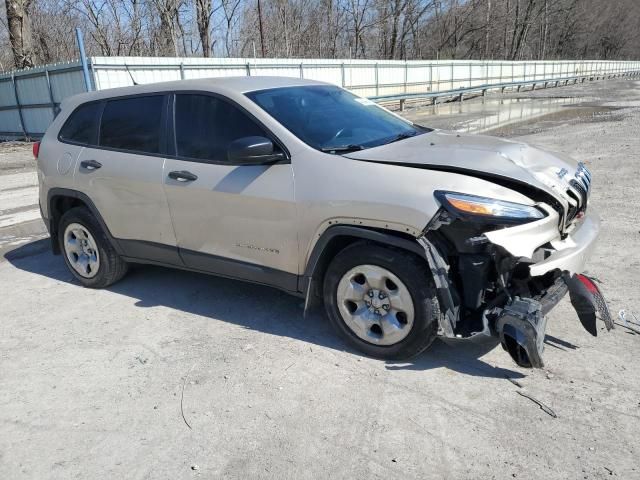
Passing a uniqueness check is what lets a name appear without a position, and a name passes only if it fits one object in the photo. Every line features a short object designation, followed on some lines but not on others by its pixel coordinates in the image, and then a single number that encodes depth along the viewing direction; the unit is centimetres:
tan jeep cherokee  308
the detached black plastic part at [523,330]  296
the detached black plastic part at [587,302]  313
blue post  1462
